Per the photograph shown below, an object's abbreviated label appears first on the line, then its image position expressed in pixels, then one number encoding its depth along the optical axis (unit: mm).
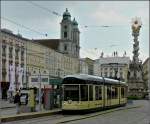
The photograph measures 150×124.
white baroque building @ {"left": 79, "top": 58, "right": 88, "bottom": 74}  86412
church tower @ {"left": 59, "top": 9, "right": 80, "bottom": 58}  96752
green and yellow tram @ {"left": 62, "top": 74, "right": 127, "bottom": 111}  21804
